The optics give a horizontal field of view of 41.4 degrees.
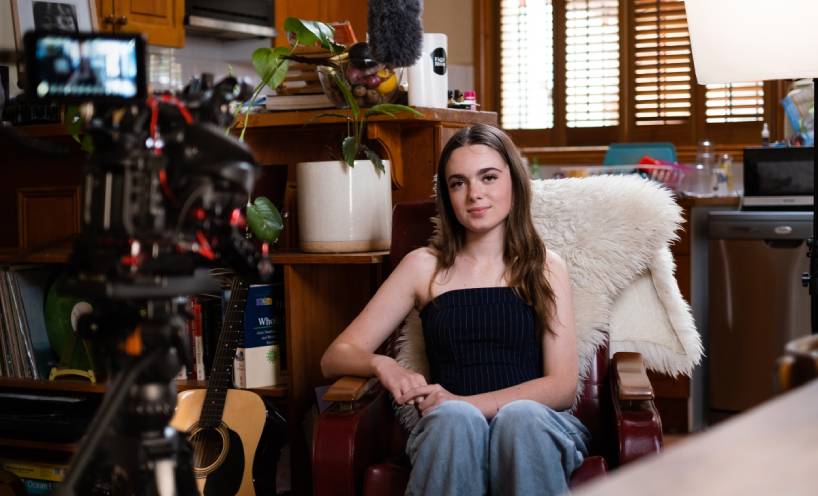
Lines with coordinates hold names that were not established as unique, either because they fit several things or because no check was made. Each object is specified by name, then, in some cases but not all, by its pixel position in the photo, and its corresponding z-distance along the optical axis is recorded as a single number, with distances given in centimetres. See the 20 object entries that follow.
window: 507
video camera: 106
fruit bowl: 254
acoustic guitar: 254
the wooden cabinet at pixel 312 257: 261
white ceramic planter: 252
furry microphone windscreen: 238
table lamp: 205
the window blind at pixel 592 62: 531
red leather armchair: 196
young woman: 212
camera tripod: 107
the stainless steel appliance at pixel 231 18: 434
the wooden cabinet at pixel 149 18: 397
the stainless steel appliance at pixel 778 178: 403
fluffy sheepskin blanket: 236
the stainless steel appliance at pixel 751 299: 406
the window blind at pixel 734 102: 491
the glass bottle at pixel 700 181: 463
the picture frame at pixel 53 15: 339
